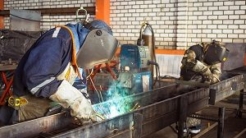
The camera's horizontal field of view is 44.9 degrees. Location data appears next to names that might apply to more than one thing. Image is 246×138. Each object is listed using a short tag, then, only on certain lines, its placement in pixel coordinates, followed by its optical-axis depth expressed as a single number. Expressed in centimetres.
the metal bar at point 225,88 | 368
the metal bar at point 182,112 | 306
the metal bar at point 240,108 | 546
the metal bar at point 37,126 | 204
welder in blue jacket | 199
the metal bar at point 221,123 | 374
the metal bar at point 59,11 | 878
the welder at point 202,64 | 432
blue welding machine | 430
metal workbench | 207
